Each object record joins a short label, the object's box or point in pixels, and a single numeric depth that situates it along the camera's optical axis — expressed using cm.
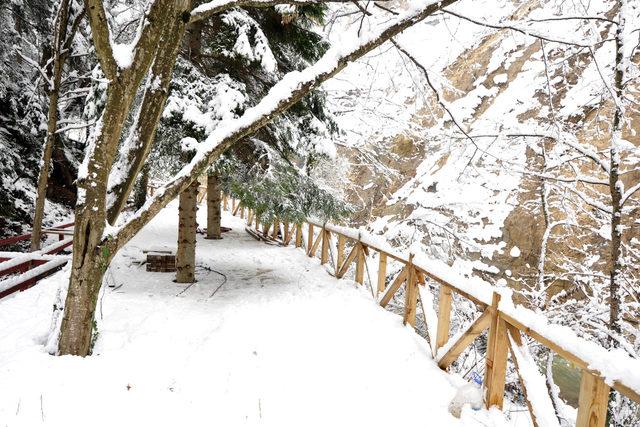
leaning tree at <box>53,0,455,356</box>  323
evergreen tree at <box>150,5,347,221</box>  613
